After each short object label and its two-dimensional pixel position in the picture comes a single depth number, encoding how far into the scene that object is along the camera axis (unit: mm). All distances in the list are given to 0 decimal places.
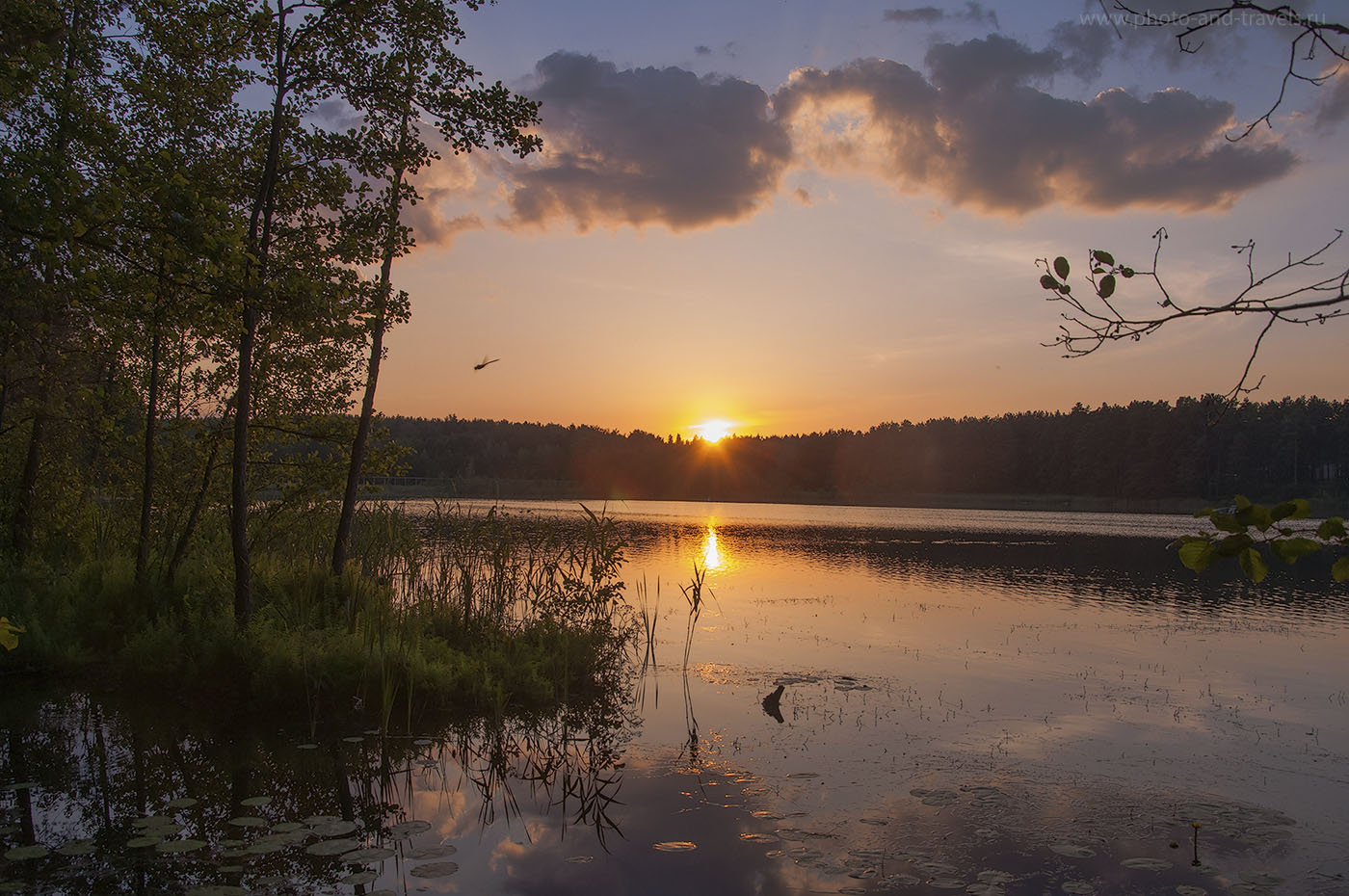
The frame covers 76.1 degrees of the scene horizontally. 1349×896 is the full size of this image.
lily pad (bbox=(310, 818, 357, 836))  7195
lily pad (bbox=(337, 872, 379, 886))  6363
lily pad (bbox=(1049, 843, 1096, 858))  7277
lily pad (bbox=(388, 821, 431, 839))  7410
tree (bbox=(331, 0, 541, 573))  12594
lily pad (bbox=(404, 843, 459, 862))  7016
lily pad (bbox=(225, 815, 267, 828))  7137
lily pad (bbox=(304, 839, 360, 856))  6762
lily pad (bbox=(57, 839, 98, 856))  6527
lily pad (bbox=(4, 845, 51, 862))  6266
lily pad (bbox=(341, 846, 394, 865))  6661
